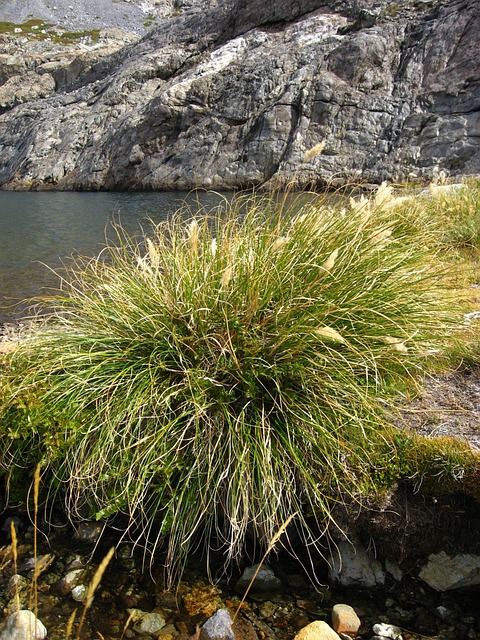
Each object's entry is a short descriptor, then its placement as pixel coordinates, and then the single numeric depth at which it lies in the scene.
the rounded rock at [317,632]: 2.38
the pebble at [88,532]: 3.05
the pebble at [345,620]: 2.48
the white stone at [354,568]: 2.79
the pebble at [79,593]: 2.64
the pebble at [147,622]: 2.48
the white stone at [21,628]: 2.14
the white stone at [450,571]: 2.70
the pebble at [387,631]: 2.46
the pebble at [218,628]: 2.40
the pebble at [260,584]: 2.75
